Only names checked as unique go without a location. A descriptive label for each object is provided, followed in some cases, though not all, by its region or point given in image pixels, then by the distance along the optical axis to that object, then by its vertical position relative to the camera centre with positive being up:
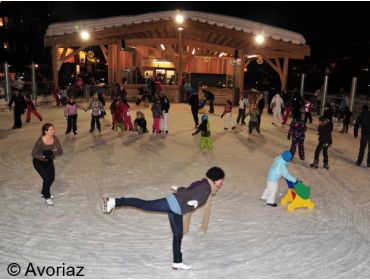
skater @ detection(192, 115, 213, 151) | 10.37 -1.69
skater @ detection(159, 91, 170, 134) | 12.46 -1.34
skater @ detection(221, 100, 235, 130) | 13.36 -1.42
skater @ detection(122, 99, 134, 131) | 13.02 -1.56
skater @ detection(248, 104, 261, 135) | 12.80 -1.41
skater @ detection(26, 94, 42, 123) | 14.13 -1.52
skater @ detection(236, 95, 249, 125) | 14.66 -1.20
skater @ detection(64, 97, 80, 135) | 11.80 -1.40
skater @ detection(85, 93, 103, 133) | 12.01 -1.18
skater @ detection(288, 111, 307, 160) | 9.66 -1.44
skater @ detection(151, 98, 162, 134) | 12.32 -1.35
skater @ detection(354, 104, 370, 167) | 9.42 -1.25
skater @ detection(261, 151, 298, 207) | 6.20 -1.70
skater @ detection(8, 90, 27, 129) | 13.14 -1.34
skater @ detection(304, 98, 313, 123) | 15.84 -1.24
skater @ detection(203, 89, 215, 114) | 17.82 -1.24
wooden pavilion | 19.56 +2.21
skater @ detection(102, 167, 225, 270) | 4.06 -1.44
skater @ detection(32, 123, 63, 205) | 6.03 -1.37
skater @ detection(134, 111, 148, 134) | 12.68 -1.74
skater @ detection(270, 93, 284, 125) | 15.31 -1.15
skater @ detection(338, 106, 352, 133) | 14.67 -1.50
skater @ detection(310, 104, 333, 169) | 9.02 -1.36
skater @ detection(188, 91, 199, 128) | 13.69 -1.06
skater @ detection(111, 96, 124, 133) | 12.74 -1.40
